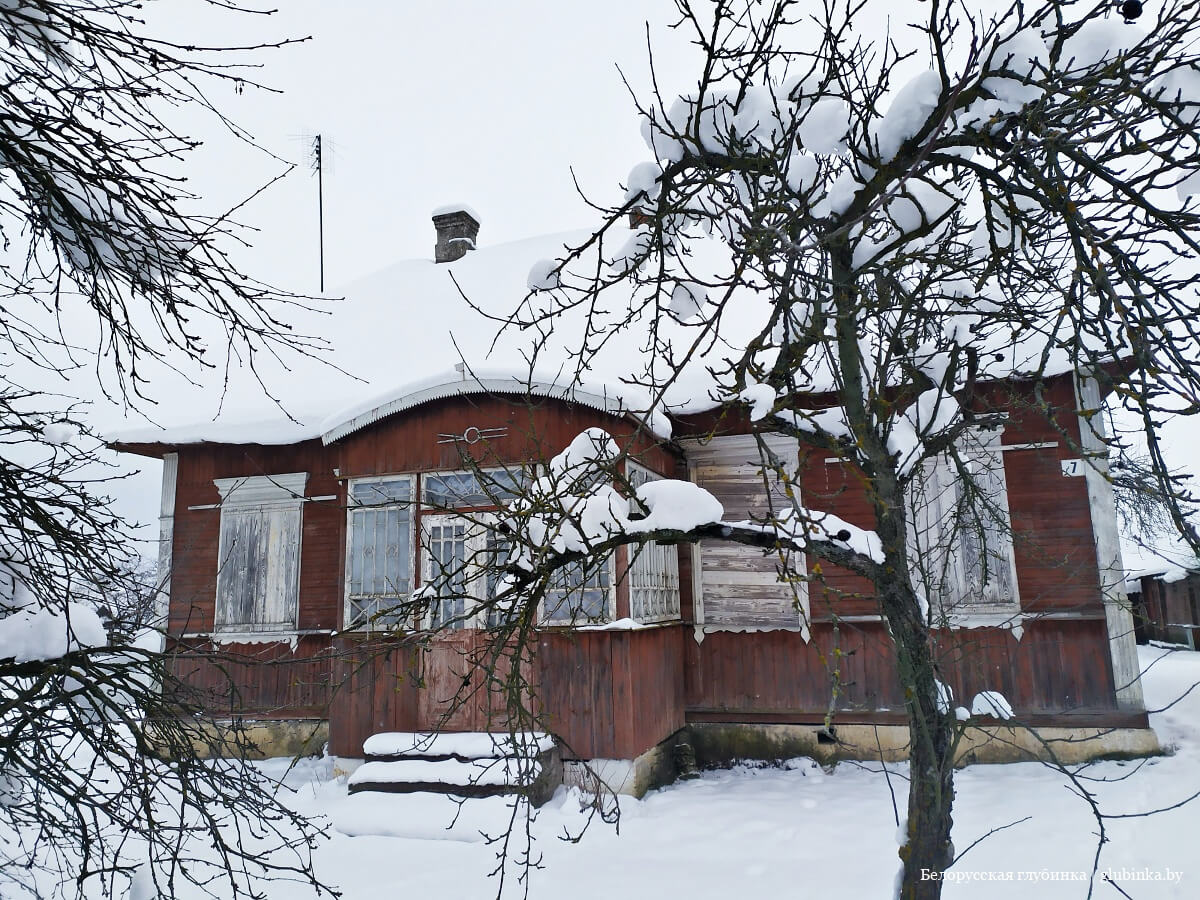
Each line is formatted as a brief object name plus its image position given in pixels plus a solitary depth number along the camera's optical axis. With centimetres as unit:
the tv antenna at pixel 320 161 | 1841
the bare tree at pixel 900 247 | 248
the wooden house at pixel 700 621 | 758
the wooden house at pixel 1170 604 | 1912
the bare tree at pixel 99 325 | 302
